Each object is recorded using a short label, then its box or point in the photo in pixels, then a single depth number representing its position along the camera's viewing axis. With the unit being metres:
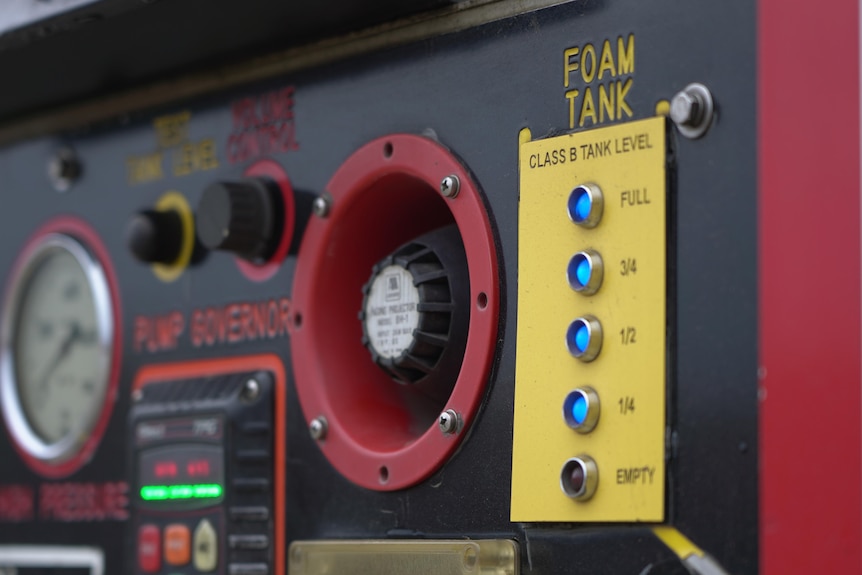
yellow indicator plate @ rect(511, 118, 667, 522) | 0.67
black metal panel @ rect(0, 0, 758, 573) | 0.66
